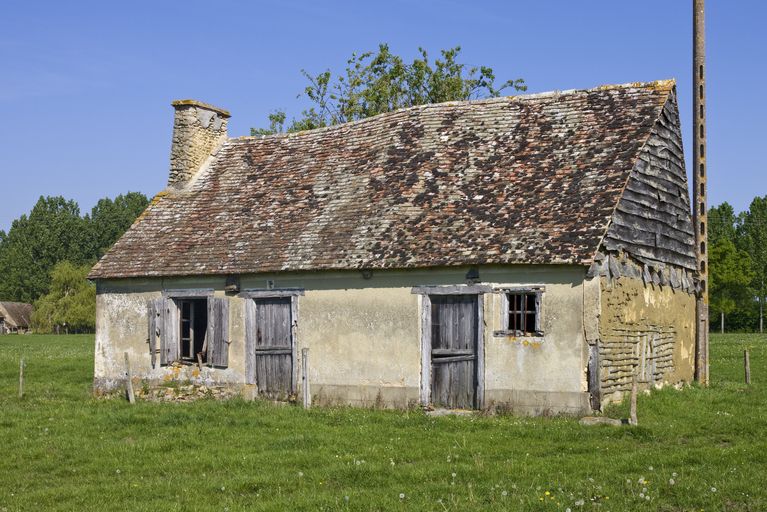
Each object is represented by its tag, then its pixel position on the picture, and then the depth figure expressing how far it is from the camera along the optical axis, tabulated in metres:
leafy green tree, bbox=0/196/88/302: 98.56
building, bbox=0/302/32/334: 91.31
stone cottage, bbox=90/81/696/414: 16.73
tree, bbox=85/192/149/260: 100.75
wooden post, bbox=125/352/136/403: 19.79
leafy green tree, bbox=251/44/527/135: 40.50
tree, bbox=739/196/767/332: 71.94
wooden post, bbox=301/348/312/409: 18.39
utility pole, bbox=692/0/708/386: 20.84
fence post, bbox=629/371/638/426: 14.79
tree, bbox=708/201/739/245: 77.12
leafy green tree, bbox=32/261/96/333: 82.06
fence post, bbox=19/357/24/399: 20.44
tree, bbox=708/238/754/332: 64.50
